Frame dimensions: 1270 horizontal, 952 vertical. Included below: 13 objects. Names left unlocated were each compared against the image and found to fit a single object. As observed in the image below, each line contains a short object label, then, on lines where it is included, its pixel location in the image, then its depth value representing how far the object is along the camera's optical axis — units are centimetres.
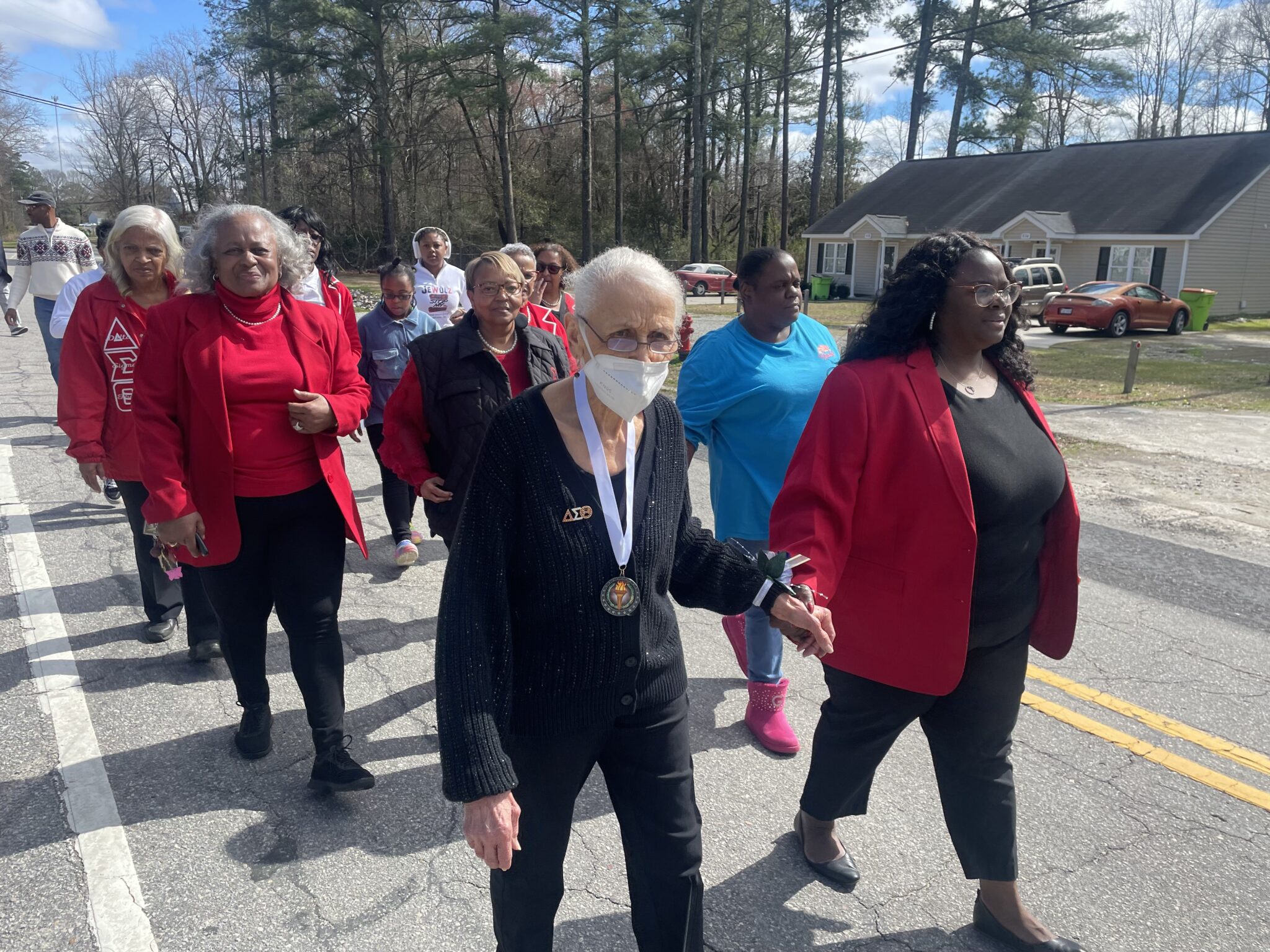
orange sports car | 2228
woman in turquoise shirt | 350
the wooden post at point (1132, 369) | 1303
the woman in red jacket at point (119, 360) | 400
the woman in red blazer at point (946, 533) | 235
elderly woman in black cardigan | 183
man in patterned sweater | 836
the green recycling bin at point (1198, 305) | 2466
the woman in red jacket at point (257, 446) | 301
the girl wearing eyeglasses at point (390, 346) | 590
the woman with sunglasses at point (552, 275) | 672
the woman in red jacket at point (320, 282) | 537
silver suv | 2680
